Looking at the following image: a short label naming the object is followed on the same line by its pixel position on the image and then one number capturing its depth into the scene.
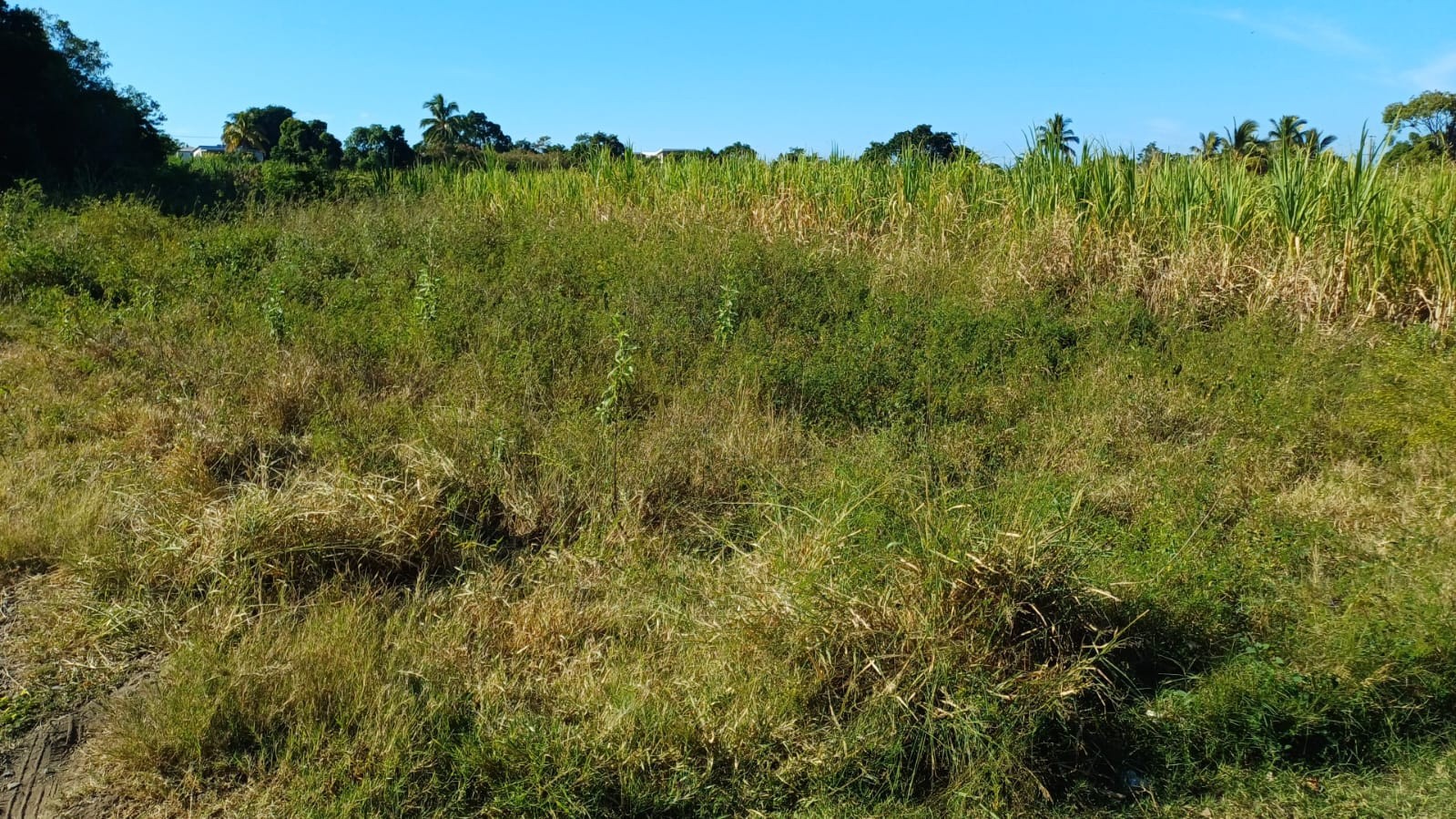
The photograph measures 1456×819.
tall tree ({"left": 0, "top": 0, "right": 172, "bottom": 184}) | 13.70
